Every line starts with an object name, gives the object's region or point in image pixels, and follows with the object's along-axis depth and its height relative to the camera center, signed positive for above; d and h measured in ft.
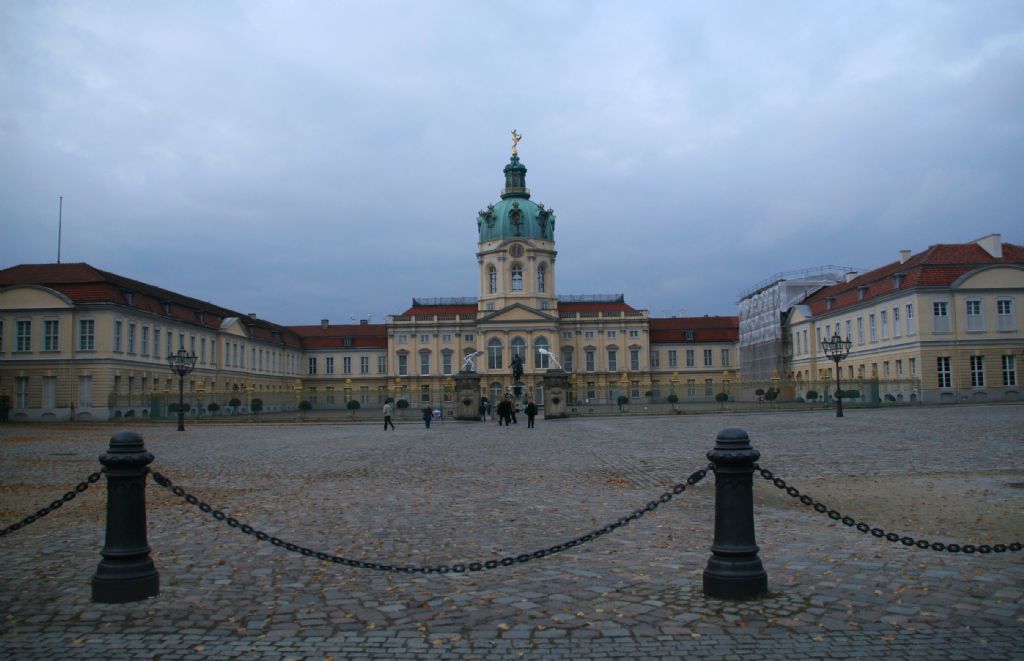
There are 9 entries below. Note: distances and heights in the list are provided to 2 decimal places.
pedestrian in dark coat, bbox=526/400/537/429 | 120.98 -2.47
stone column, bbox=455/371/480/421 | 149.79 -0.07
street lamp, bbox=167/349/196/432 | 130.93 +5.98
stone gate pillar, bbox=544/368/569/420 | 153.17 +0.25
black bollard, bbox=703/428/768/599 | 21.20 -3.44
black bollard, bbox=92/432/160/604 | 21.83 -3.44
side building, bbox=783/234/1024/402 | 175.42 +13.46
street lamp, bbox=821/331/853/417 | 136.79 +7.34
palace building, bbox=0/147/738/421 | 196.13 +18.81
